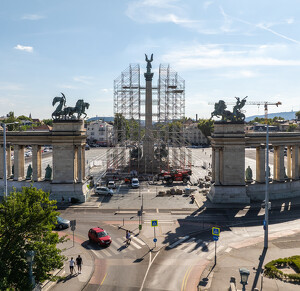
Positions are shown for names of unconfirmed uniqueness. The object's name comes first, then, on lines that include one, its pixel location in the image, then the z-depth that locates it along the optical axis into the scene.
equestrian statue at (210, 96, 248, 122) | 45.47
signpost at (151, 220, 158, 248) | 28.05
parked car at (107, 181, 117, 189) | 54.75
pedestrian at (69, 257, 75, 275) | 23.00
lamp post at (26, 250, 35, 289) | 16.77
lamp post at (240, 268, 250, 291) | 16.23
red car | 28.42
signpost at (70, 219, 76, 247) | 27.41
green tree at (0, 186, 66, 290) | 16.78
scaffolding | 66.03
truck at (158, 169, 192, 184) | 57.69
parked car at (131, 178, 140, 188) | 54.66
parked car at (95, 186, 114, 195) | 48.47
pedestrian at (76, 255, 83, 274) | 23.28
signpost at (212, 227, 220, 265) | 25.17
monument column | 66.51
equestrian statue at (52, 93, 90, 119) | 45.56
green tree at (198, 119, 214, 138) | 158.12
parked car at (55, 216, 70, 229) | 32.94
